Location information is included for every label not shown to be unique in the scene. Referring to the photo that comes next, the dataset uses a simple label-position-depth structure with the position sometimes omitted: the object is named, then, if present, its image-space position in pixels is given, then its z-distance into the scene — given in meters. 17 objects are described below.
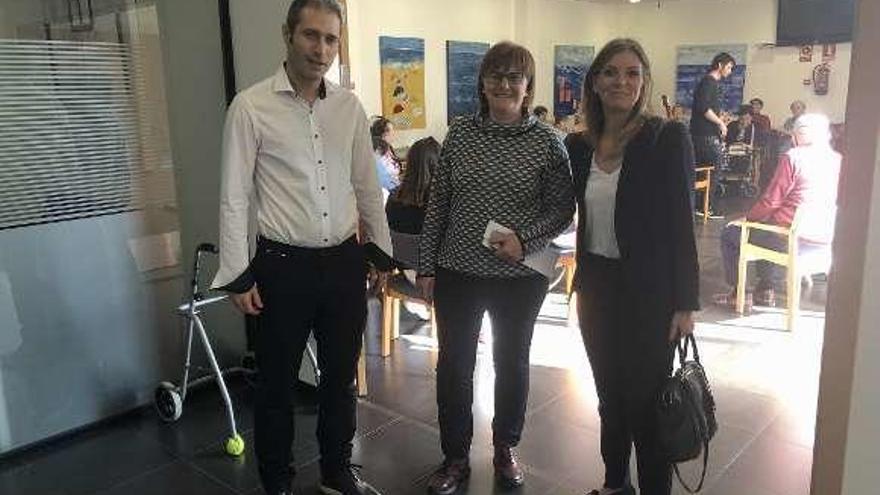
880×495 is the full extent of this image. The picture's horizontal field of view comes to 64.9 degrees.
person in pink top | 3.69
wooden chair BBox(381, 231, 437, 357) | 3.19
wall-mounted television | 9.04
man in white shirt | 1.88
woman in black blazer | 1.71
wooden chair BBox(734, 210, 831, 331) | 3.72
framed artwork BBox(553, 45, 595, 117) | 9.96
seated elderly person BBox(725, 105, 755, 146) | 9.05
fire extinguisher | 9.27
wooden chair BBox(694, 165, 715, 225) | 6.93
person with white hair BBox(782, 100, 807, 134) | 8.93
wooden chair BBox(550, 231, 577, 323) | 3.77
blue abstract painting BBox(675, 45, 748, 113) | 10.02
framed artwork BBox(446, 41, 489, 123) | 8.22
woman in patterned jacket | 1.99
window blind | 2.40
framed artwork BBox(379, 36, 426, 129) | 7.44
